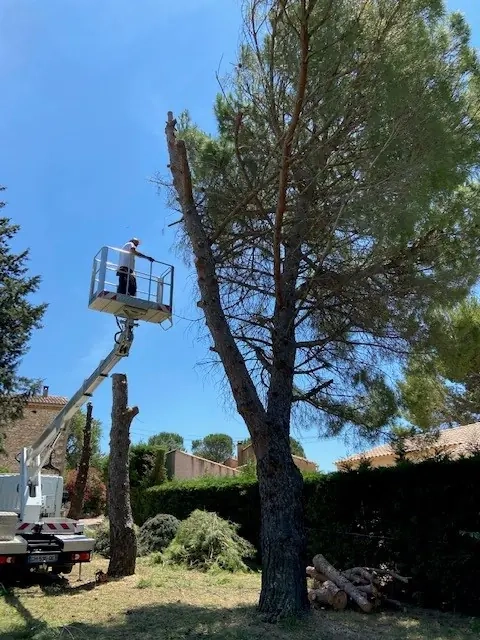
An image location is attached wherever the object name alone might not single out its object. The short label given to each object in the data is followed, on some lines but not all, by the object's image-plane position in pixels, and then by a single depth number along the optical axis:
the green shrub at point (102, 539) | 13.97
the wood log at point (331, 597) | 7.70
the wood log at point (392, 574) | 8.25
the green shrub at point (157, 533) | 13.37
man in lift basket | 9.11
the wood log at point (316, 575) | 8.53
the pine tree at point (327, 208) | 6.97
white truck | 9.38
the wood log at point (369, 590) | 7.93
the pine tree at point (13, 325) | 21.02
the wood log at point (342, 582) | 7.65
